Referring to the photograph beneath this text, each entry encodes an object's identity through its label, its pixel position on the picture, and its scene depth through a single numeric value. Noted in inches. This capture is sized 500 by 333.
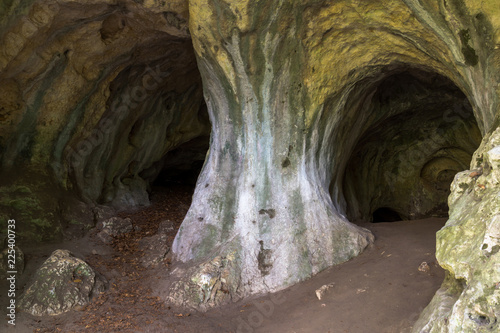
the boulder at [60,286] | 250.1
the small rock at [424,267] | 239.9
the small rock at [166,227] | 378.9
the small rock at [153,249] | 319.3
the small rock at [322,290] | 248.0
